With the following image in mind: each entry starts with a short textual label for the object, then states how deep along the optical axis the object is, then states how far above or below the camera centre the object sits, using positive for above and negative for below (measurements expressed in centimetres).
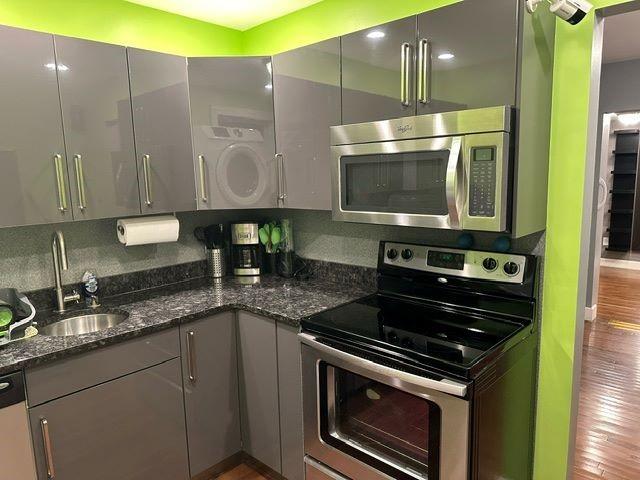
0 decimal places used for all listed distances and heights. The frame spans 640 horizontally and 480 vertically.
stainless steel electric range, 140 -66
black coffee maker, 260 -36
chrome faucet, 203 -33
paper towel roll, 219 -20
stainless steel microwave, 144 +4
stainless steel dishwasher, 151 -82
